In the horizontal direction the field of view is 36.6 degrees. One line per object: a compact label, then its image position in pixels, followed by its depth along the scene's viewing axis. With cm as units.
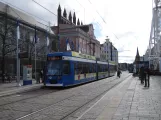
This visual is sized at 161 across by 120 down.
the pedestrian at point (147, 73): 2247
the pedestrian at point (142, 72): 2384
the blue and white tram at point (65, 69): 2116
